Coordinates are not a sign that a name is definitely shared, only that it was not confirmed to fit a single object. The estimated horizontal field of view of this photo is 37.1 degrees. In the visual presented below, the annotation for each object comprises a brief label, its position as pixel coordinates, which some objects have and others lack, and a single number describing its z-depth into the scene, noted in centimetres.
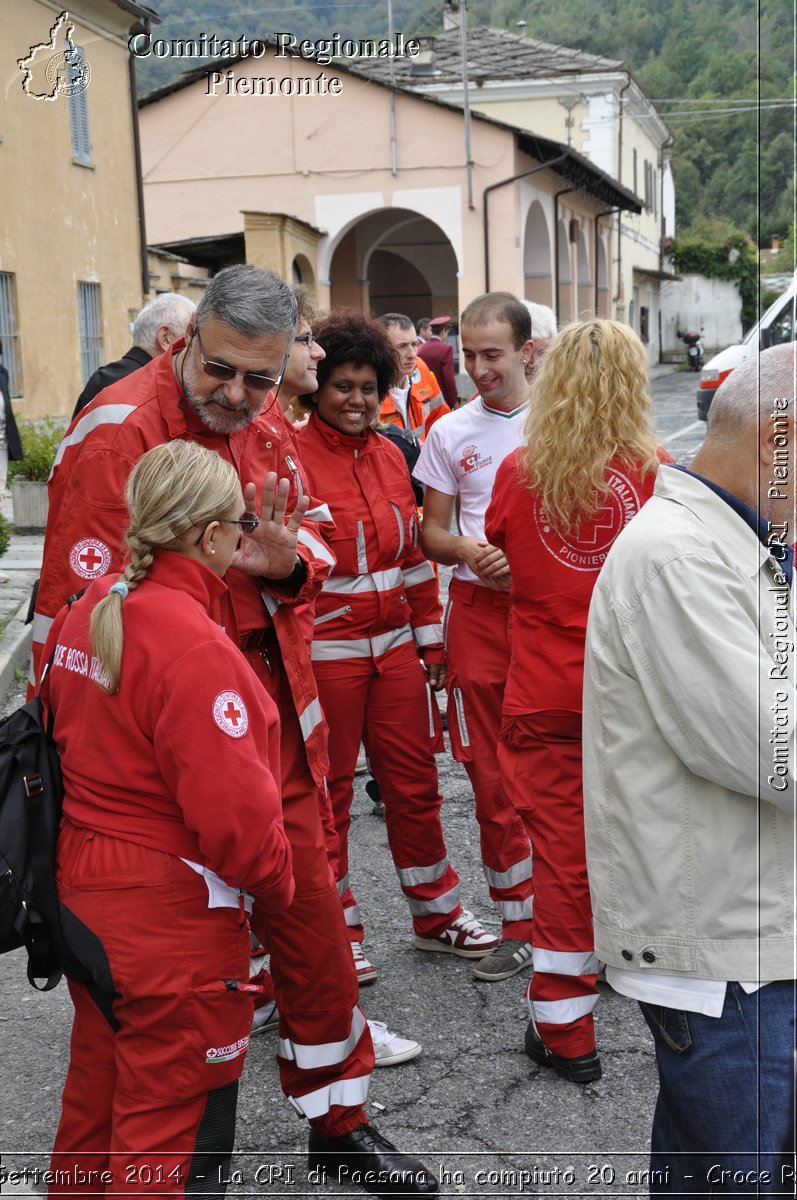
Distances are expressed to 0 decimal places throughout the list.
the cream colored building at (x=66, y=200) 1498
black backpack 222
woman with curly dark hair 391
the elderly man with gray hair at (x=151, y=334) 485
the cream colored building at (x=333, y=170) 2422
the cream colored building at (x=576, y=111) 2094
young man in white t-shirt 413
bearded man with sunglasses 277
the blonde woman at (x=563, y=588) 324
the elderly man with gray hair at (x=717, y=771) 198
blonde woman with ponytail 217
